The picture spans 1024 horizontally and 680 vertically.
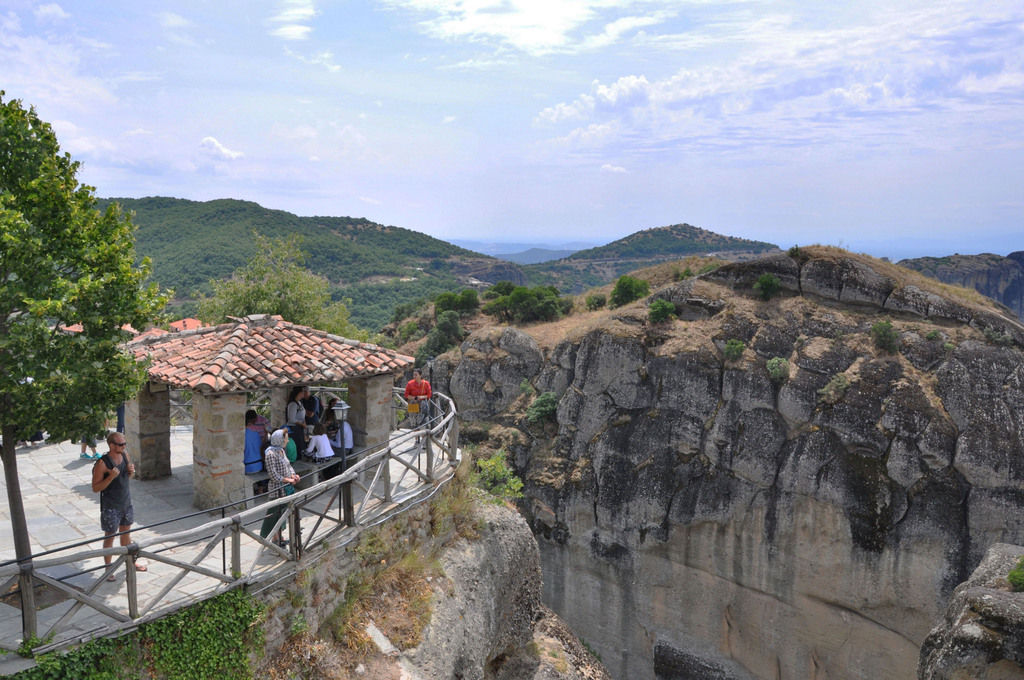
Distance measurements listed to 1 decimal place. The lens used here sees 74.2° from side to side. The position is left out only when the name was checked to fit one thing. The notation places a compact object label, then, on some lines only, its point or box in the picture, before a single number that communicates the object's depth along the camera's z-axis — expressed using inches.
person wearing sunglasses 355.6
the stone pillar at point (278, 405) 644.7
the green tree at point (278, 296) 994.1
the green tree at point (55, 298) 285.6
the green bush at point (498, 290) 2009.1
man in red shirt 565.0
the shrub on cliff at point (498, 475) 627.2
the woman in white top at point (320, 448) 460.8
